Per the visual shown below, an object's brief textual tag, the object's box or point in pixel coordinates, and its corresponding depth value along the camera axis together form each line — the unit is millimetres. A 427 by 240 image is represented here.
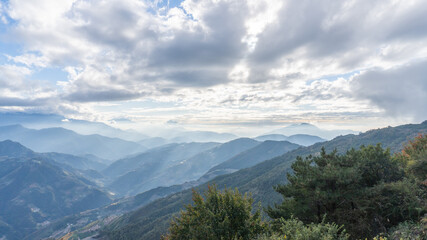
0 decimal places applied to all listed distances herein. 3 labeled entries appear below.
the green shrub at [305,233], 12008
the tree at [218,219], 20141
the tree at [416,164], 24173
